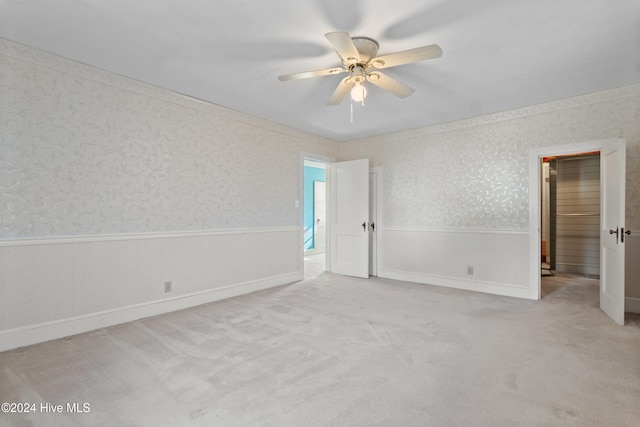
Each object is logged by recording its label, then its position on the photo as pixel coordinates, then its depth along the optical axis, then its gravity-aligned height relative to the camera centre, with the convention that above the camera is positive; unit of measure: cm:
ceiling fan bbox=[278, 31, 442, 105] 204 +108
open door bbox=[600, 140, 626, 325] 298 -26
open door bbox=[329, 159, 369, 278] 525 -16
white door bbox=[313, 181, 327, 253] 833 -21
